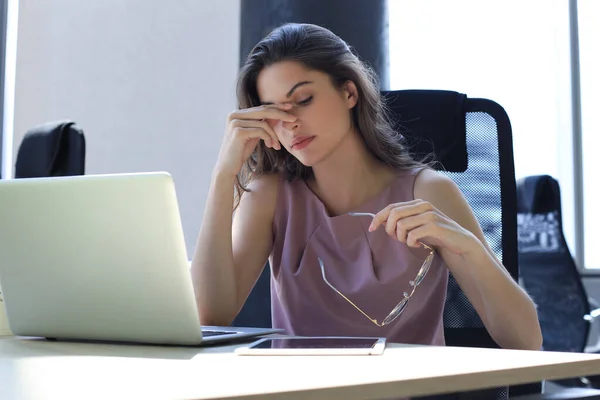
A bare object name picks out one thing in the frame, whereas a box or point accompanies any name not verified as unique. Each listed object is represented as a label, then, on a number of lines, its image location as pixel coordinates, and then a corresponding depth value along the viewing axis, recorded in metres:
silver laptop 1.96
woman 2.56
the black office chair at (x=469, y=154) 2.62
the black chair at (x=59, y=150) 3.16
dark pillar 3.47
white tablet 1.87
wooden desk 1.61
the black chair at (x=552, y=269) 3.96
